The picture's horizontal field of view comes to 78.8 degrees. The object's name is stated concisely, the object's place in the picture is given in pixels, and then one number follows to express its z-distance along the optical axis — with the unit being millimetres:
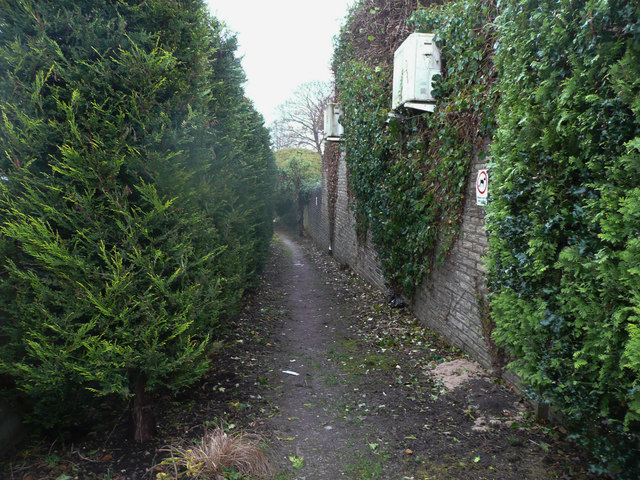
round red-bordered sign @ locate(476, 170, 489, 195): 4156
